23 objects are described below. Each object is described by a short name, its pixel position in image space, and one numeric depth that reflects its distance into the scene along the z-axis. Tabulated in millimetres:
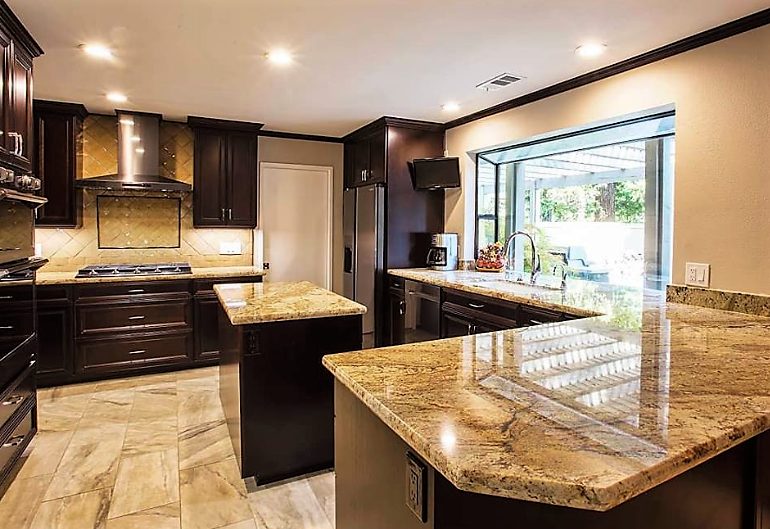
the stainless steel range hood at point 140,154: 4426
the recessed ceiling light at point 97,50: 2883
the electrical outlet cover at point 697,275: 2611
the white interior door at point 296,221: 5320
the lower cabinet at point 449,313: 3105
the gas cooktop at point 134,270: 4242
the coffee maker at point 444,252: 4664
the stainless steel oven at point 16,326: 2322
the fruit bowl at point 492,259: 4473
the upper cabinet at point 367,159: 4723
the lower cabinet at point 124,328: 3973
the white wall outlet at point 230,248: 5133
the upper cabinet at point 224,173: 4773
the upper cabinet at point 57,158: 4129
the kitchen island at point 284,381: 2406
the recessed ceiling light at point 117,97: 3909
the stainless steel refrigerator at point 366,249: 4719
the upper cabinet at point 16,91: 2457
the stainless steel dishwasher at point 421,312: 4094
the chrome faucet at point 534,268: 3632
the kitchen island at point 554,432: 856
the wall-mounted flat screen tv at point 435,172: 4668
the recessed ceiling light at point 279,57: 2951
